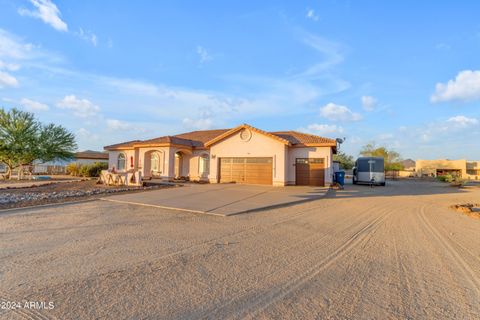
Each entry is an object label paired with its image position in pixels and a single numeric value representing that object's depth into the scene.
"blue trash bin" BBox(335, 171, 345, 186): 23.52
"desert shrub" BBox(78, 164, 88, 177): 31.70
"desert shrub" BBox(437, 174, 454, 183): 37.56
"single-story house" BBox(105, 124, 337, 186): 20.72
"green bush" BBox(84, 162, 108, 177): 31.60
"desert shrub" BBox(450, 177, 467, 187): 29.97
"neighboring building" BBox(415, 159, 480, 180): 60.02
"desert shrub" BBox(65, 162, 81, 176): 33.84
